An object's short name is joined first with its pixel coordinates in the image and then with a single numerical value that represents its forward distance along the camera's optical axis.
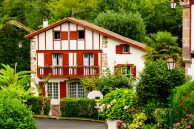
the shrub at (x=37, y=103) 35.82
